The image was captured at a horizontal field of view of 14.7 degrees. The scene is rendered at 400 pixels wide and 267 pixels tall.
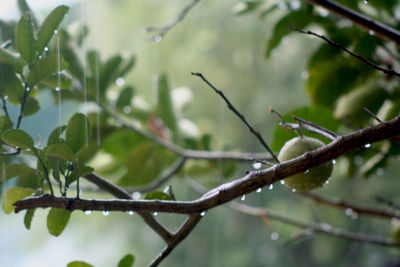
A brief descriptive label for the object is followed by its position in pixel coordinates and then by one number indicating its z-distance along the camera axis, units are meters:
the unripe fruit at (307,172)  1.38
